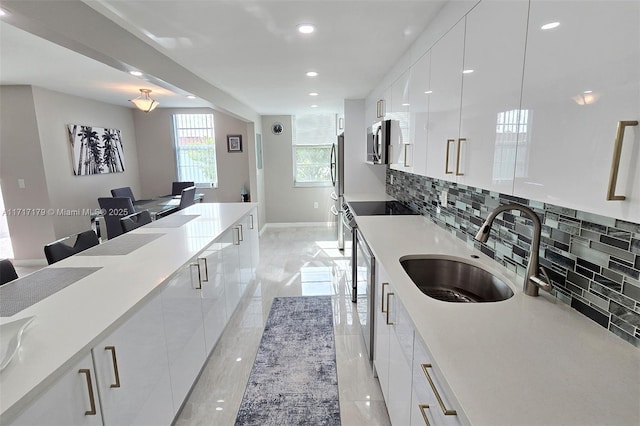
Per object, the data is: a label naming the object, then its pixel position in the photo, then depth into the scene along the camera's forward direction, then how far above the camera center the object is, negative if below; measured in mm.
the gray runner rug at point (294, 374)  1893 -1481
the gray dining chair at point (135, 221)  2953 -577
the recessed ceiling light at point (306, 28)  2009 +830
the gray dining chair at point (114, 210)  4379 -660
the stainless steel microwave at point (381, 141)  3053 +178
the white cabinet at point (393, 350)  1312 -919
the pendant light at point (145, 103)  4204 +775
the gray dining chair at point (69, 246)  2033 -579
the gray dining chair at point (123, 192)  5493 -528
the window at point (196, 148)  6512 +260
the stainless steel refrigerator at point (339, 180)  4832 -310
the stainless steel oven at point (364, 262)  2203 -782
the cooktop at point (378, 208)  3195 -519
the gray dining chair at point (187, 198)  4858 -571
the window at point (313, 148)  6555 +241
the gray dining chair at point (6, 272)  1711 -587
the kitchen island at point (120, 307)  963 -602
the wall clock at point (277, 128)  6496 +644
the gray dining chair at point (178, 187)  6320 -504
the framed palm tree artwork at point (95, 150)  4945 +201
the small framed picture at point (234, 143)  6488 +352
